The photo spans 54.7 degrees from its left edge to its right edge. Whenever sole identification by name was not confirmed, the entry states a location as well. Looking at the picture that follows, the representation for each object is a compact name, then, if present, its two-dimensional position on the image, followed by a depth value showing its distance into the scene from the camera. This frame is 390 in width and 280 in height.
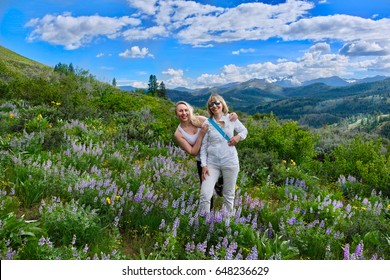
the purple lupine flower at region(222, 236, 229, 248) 4.40
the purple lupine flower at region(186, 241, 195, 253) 4.29
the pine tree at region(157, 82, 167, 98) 74.38
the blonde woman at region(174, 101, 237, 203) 5.52
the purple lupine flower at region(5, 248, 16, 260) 3.86
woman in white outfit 5.38
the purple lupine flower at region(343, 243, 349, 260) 4.32
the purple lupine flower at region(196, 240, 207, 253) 4.15
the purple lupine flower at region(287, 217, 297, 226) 5.33
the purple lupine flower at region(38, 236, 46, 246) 3.97
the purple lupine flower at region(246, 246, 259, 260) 4.13
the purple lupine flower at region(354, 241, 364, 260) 4.47
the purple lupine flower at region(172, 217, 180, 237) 4.37
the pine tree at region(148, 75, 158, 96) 74.38
